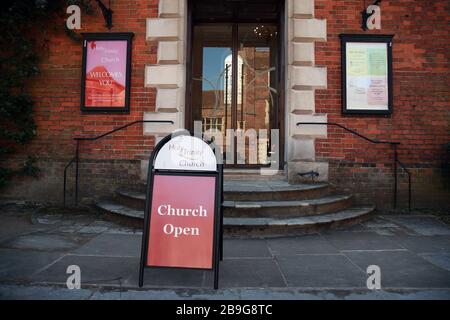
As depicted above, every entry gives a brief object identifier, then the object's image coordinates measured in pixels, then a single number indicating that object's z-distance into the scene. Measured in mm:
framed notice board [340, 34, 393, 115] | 5941
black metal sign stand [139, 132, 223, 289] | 2752
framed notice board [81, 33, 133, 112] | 6043
